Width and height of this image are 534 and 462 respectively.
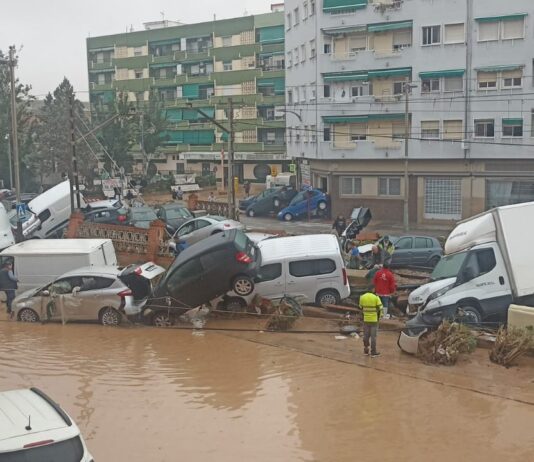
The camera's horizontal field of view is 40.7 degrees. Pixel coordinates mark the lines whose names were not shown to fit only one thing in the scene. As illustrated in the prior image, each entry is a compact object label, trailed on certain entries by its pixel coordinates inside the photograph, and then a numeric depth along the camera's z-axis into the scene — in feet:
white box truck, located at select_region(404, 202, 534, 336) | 47.96
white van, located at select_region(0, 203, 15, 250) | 94.48
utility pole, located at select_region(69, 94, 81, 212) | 100.27
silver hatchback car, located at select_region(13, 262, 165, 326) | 57.11
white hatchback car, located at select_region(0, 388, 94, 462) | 21.06
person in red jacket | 54.65
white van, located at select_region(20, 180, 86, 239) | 107.45
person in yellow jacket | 44.11
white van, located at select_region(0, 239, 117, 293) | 68.23
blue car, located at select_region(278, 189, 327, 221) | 136.77
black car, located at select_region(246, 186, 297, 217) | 144.37
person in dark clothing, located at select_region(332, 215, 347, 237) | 102.32
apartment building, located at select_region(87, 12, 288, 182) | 211.20
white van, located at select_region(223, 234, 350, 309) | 57.82
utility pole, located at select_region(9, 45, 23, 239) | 95.91
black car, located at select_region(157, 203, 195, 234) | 105.81
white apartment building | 119.85
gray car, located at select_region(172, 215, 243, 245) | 90.07
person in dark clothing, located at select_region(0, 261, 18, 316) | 63.46
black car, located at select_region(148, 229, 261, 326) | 54.85
